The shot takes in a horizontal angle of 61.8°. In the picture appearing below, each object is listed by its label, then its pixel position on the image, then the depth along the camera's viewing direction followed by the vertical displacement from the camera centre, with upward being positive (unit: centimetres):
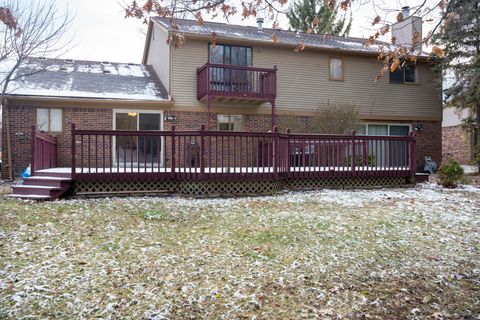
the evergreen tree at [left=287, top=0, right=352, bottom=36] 2769 +1001
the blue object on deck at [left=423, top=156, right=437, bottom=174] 1684 -37
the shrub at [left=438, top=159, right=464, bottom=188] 1084 -46
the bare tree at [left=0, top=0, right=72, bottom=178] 1105 +339
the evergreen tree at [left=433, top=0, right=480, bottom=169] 1492 +354
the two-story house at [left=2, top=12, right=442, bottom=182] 1306 +254
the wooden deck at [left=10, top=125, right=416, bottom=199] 855 -13
